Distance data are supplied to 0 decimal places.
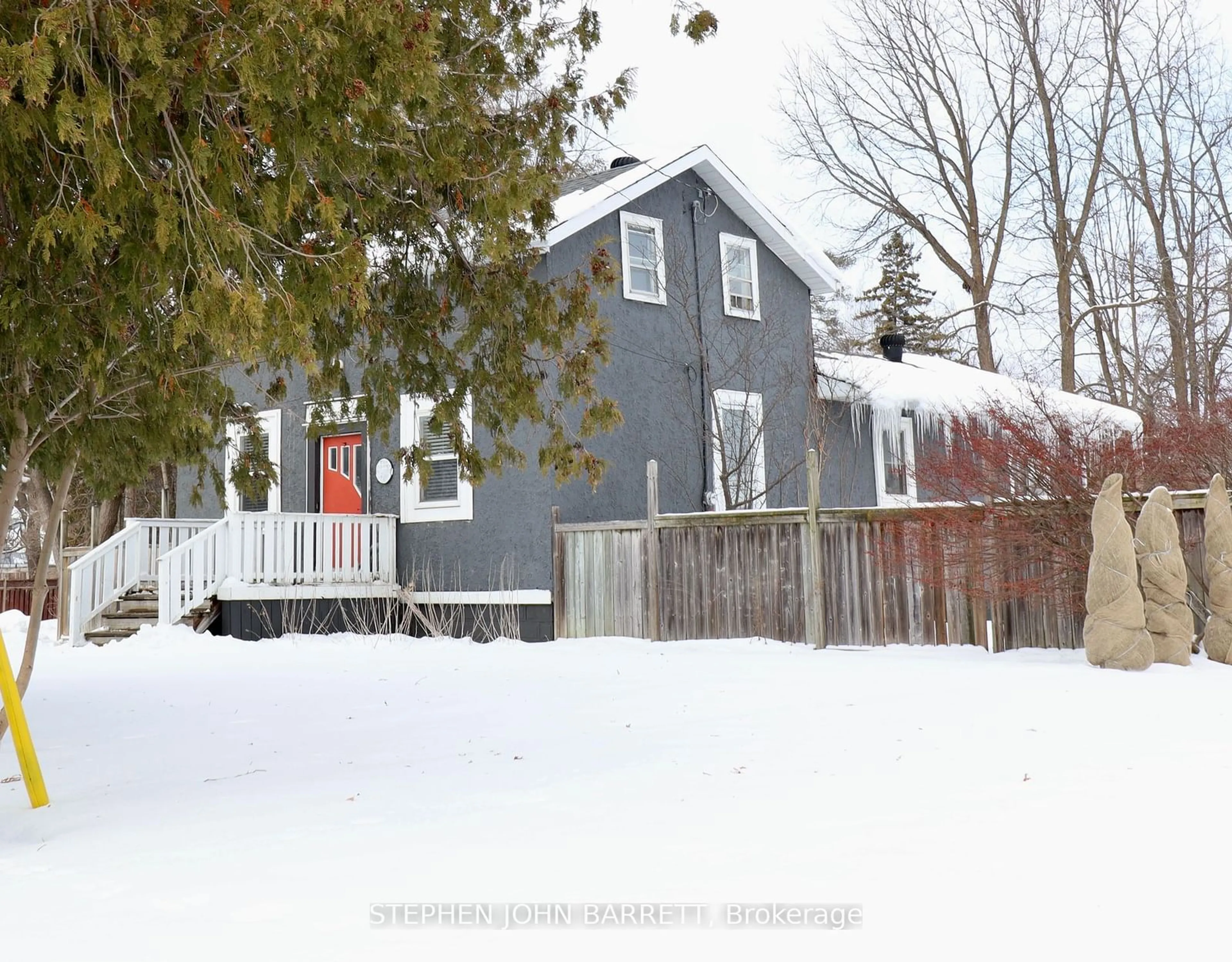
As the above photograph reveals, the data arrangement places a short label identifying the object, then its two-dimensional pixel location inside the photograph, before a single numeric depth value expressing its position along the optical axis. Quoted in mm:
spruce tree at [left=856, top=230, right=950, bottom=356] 37281
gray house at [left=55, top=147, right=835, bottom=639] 14352
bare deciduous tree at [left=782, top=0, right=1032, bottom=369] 25625
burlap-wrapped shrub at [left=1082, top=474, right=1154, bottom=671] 9305
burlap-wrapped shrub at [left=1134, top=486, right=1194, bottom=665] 9516
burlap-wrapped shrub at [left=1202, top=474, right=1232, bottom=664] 9695
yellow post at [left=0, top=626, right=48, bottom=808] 4875
